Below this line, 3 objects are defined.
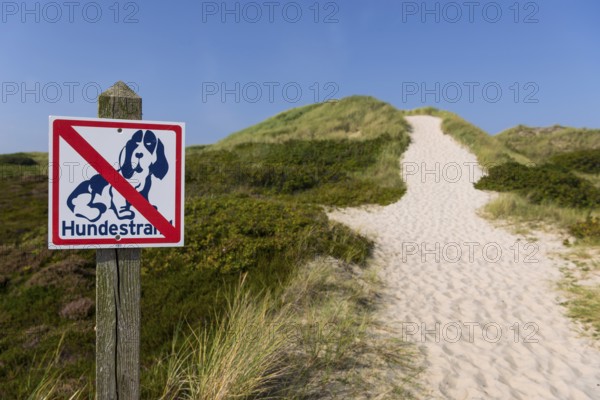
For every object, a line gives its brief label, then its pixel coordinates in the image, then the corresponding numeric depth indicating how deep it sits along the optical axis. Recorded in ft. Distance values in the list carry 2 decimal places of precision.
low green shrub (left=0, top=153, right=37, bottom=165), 90.94
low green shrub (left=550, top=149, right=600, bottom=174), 78.69
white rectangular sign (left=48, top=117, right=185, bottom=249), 7.04
